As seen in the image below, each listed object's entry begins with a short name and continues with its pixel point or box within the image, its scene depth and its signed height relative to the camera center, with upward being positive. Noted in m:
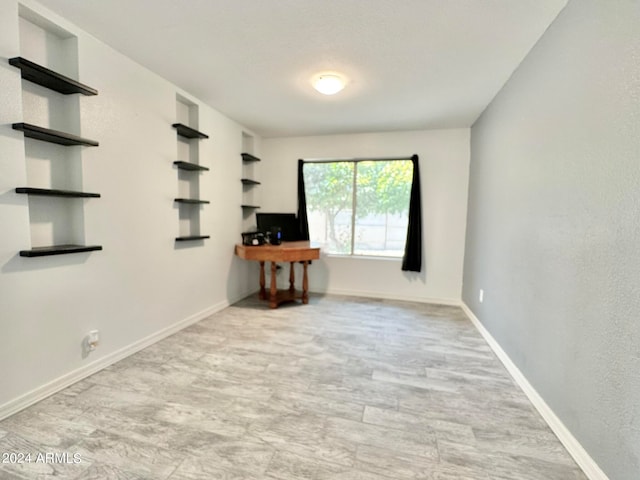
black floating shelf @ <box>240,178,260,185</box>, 3.89 +0.52
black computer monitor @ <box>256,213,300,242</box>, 3.88 -0.04
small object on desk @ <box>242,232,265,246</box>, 3.68 -0.23
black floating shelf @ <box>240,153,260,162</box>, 3.88 +0.85
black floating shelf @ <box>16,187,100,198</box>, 1.59 +0.14
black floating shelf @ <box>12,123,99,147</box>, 1.56 +0.47
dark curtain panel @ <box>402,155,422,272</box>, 3.85 -0.06
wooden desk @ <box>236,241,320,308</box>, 3.39 -0.41
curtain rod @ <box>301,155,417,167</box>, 3.99 +0.89
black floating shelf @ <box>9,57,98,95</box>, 1.53 +0.80
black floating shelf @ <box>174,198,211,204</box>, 2.73 +0.18
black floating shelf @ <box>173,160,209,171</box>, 2.73 +0.51
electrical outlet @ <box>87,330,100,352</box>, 2.01 -0.85
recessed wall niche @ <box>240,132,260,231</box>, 4.03 +0.52
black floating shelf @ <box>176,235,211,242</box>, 2.78 -0.19
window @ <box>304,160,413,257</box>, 4.06 +0.25
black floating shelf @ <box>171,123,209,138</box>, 2.67 +0.83
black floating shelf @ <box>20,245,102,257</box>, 1.63 -0.20
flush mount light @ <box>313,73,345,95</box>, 2.40 +1.16
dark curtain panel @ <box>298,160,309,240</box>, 4.25 +0.18
